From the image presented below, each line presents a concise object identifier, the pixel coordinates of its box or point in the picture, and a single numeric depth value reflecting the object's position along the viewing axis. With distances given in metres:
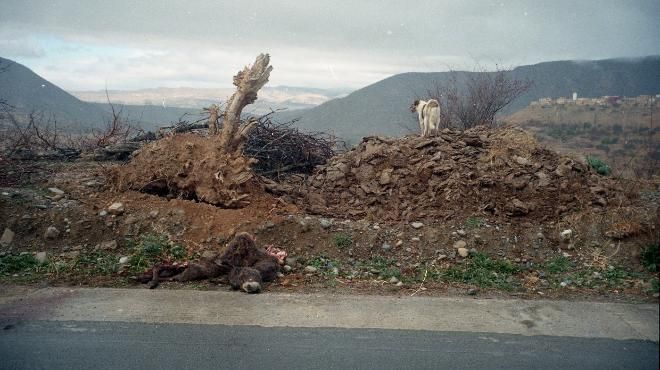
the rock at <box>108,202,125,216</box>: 7.01
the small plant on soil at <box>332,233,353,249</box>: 6.54
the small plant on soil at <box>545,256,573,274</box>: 5.96
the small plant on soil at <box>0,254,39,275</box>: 5.98
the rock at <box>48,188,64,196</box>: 7.64
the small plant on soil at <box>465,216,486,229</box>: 6.80
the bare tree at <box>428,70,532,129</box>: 15.81
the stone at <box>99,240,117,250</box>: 6.52
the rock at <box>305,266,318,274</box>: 6.02
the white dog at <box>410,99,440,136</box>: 9.92
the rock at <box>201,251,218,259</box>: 6.13
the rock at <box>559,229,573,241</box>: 6.54
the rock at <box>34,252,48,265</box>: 6.17
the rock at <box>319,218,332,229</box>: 6.83
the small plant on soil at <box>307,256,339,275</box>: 6.05
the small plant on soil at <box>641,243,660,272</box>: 5.75
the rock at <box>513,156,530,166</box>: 7.83
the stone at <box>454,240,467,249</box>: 6.43
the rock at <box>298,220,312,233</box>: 6.77
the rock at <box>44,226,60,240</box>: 6.65
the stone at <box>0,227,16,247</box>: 6.57
